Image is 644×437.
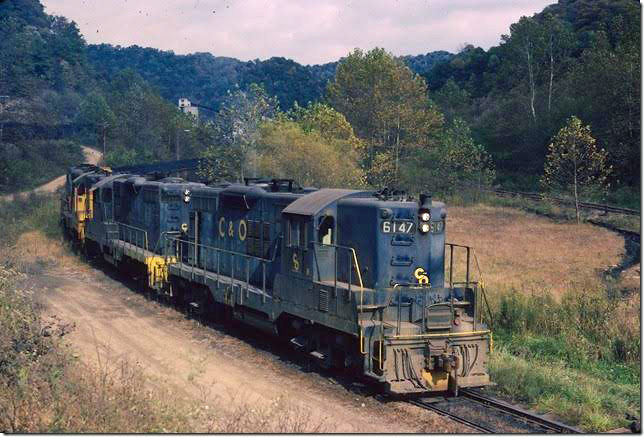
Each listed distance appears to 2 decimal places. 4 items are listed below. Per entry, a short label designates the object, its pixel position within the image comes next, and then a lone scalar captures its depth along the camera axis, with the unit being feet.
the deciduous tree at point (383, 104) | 178.50
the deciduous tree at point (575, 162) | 136.05
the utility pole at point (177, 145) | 214.77
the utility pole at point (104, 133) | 221.91
